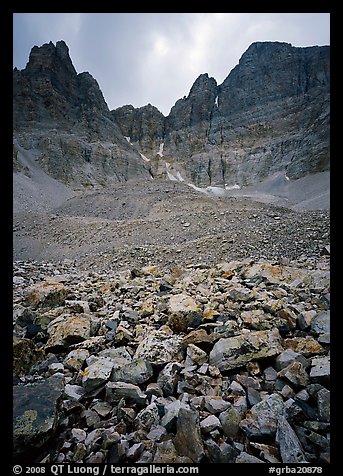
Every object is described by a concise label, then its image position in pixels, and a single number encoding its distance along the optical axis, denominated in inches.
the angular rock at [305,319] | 141.6
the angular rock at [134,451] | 76.9
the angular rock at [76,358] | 124.5
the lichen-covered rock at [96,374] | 107.0
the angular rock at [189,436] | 77.6
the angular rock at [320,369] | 99.2
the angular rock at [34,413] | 75.6
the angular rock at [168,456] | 75.7
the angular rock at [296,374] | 101.1
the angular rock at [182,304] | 163.8
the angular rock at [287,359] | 110.7
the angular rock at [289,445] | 77.0
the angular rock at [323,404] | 87.4
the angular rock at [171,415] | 87.6
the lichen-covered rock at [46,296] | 222.1
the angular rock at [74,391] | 103.0
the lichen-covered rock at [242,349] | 118.0
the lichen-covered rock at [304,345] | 120.5
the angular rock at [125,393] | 100.0
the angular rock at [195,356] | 123.4
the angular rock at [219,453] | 77.7
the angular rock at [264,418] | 84.6
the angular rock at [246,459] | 76.2
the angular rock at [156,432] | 84.0
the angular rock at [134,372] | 110.0
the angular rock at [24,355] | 123.6
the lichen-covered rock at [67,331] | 144.9
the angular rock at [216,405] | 93.7
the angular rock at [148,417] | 89.6
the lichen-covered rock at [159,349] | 122.4
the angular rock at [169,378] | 107.7
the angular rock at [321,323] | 134.3
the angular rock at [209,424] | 85.6
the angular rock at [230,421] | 85.8
